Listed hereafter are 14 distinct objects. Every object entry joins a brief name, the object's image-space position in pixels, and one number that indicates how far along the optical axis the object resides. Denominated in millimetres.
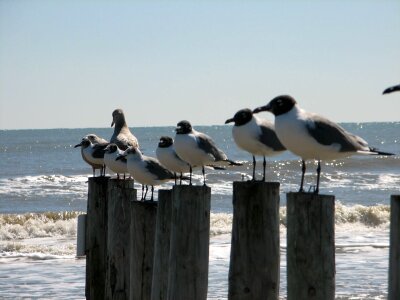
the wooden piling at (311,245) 10203
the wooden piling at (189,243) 12742
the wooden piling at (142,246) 15281
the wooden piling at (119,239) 16844
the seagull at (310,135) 12031
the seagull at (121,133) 22922
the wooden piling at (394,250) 8906
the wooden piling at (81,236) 18656
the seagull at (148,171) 18641
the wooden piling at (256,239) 11383
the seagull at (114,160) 20625
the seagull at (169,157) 17312
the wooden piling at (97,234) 18219
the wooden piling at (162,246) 13820
